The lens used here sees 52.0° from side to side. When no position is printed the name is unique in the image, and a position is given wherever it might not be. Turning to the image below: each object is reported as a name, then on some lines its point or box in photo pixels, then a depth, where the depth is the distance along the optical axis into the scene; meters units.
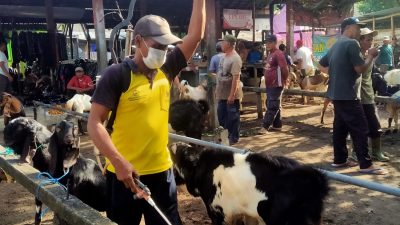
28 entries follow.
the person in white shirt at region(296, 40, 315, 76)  13.38
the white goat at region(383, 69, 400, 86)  9.34
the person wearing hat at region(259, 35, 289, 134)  8.29
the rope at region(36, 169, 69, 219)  3.21
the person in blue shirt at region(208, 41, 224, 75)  8.45
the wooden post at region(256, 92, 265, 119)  10.84
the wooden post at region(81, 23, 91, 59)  18.92
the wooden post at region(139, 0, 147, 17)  13.09
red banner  14.12
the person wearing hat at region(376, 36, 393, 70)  13.04
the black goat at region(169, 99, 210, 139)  6.77
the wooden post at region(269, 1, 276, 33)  15.82
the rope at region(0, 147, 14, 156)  4.31
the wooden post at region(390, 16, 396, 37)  16.87
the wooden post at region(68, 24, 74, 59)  17.16
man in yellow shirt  2.31
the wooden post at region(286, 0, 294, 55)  13.50
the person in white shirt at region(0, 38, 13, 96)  9.79
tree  38.41
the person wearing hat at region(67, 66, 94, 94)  10.59
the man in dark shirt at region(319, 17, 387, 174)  5.42
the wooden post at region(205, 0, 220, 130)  8.63
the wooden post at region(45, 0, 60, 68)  12.35
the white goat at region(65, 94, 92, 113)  9.28
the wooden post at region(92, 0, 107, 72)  9.16
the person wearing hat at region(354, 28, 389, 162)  5.82
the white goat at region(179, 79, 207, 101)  8.34
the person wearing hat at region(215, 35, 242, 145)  7.43
